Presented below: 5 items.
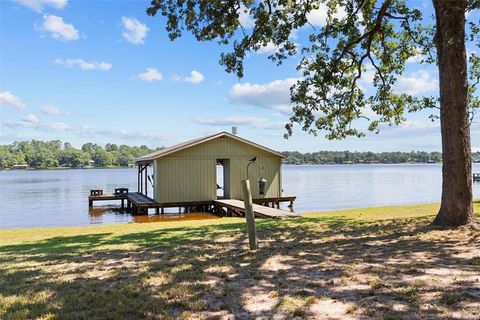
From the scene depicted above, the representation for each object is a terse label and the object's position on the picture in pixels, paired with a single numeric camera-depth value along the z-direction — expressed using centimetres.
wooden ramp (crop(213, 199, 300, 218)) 1452
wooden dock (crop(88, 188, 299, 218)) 2014
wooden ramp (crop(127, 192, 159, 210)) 2191
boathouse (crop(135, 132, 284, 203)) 2144
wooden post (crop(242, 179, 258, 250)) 602
